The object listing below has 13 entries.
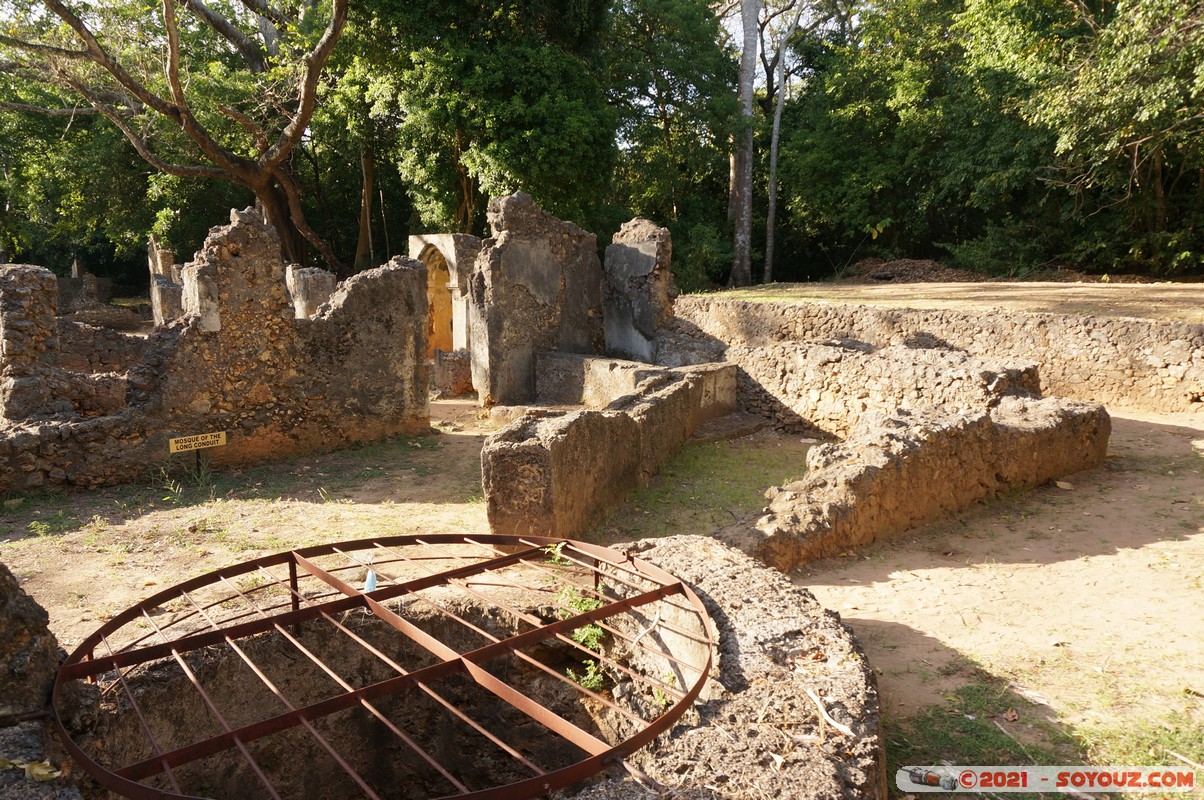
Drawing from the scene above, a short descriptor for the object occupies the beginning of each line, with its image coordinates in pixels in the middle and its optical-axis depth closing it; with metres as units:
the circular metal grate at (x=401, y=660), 3.35
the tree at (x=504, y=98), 16.44
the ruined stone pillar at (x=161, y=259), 21.86
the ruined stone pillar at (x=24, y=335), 8.09
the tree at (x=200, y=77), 15.15
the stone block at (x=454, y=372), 12.98
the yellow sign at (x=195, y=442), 8.02
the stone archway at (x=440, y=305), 17.19
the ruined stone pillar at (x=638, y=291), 13.19
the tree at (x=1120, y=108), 10.73
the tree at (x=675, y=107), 21.36
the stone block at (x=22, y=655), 2.72
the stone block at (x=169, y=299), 17.21
